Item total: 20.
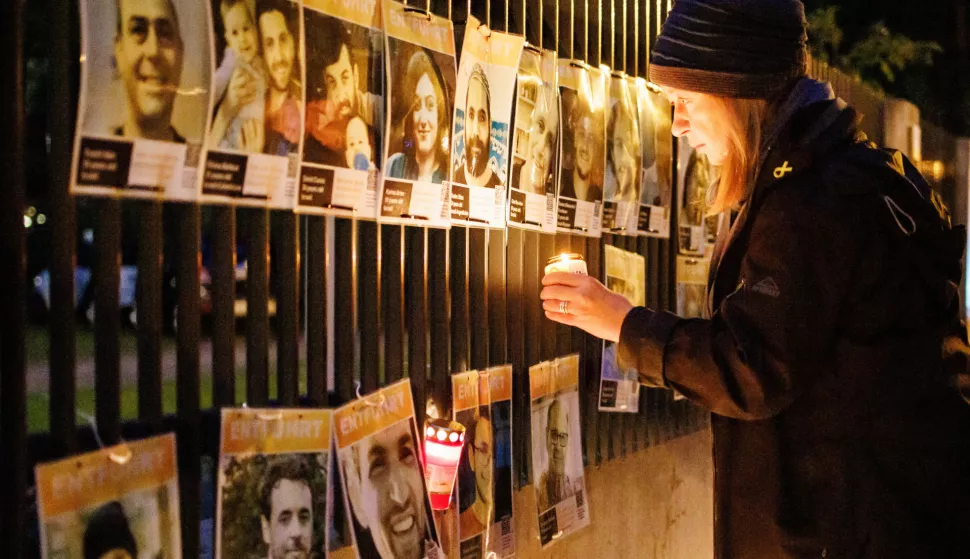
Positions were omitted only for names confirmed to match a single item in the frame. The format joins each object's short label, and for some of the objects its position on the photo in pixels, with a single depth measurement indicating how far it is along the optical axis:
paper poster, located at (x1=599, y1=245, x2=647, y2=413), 3.83
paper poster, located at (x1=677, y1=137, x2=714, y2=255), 4.38
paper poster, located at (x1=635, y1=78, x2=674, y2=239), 4.01
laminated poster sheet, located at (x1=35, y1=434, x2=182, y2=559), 1.78
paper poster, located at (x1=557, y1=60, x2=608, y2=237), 3.45
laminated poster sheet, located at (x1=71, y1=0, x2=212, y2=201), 1.82
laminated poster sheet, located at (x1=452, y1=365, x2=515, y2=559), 2.94
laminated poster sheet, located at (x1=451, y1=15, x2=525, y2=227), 2.88
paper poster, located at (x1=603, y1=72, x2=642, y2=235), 3.75
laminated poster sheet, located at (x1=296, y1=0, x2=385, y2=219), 2.30
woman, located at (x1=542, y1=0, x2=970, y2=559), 2.18
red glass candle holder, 2.70
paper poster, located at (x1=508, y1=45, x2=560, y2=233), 3.18
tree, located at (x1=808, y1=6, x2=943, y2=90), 10.04
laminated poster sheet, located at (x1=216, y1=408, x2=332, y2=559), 2.13
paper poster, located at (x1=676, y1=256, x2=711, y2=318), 4.49
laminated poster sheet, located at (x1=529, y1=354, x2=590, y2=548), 3.34
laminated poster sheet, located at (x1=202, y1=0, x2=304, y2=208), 2.07
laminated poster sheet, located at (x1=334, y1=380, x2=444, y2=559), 2.46
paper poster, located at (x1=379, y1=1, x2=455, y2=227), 2.57
